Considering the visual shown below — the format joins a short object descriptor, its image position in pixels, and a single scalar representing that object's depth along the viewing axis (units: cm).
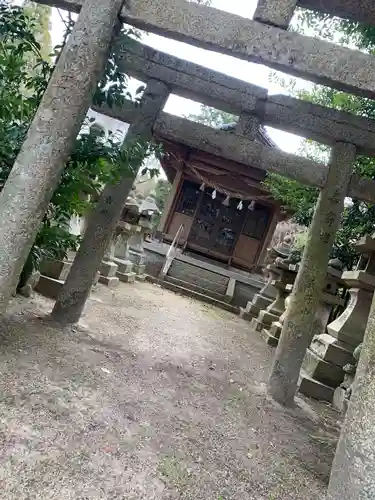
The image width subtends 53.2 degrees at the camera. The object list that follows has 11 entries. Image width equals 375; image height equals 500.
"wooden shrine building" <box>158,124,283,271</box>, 1555
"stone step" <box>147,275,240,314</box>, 1122
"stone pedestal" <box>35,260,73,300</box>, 495
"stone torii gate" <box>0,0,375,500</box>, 255
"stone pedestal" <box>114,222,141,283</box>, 843
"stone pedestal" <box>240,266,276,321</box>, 1024
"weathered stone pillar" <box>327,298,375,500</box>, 184
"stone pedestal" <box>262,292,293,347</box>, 765
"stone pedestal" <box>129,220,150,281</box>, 1030
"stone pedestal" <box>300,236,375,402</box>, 509
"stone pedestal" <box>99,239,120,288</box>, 750
